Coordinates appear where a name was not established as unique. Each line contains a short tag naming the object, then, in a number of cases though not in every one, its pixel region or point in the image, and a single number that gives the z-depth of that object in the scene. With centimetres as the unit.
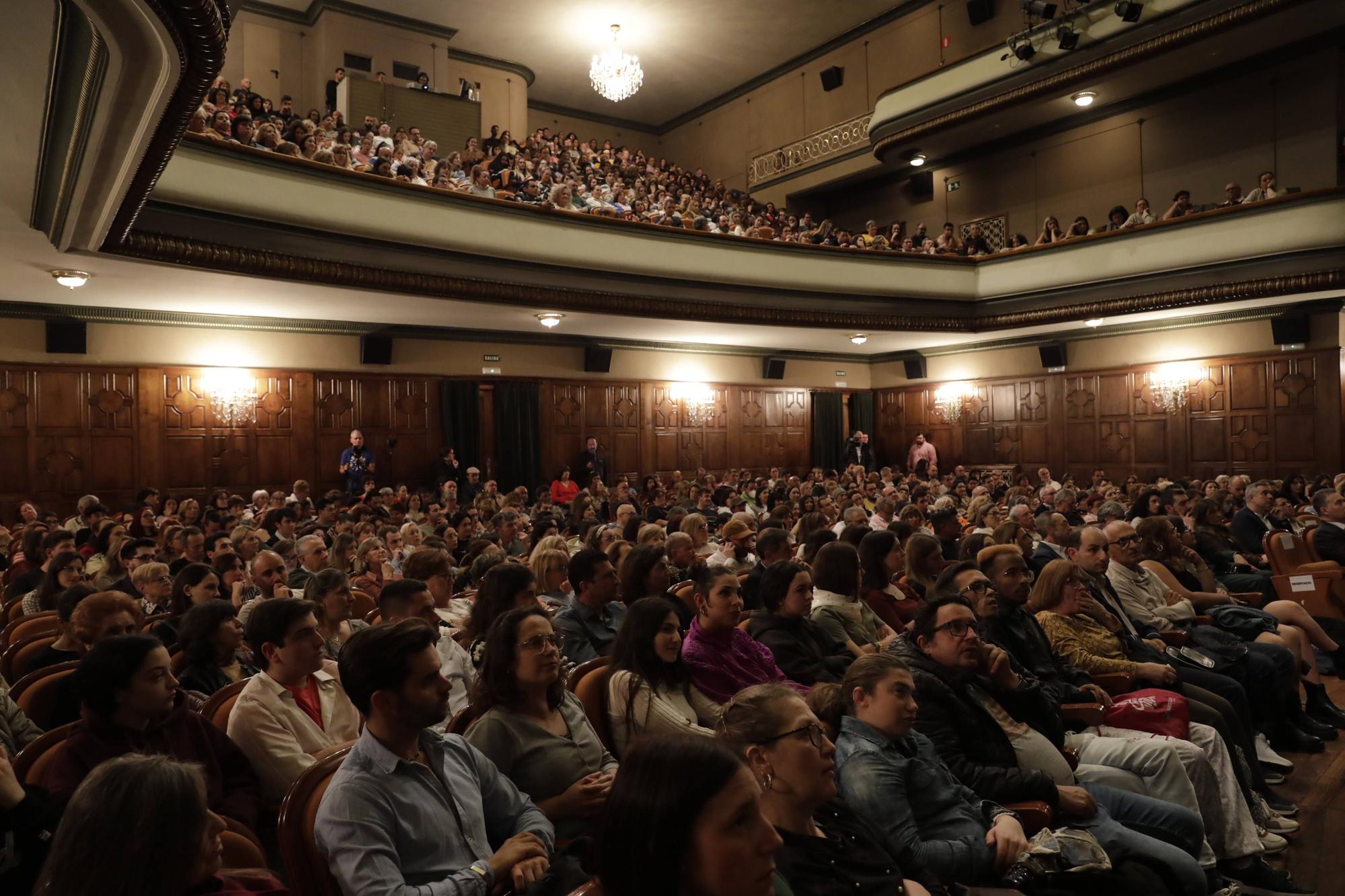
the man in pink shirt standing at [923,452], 1415
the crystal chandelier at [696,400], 1341
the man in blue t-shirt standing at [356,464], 1023
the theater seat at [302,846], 169
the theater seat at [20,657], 309
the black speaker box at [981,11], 1279
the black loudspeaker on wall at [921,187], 1473
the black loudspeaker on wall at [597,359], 1238
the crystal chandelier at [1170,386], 1177
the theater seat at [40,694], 254
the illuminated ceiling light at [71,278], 711
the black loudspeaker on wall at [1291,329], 1062
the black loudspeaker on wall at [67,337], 896
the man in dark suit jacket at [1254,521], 618
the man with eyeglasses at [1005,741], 236
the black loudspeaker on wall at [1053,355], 1286
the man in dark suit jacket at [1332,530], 558
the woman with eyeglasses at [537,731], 212
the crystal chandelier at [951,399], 1423
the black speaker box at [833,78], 1495
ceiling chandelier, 1306
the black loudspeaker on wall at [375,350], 1070
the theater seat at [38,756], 194
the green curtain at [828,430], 1475
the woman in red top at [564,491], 1045
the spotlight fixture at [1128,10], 945
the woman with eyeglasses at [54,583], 405
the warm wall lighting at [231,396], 993
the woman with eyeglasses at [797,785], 167
